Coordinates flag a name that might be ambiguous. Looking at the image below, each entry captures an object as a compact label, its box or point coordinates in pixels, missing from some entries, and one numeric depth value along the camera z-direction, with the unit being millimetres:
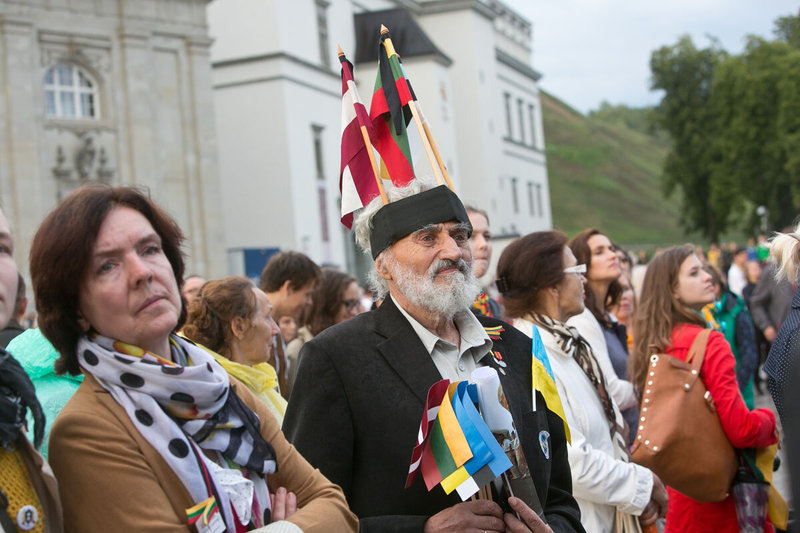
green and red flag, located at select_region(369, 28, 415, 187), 3889
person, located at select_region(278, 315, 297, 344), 7098
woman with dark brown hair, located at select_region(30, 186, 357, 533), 2453
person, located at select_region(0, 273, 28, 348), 4650
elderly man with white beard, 3336
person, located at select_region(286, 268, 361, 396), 7430
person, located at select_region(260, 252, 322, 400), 6926
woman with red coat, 5258
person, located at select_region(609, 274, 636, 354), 8359
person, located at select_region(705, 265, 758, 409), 8978
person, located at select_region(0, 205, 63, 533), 2293
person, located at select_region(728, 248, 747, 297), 17672
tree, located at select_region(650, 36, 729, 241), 57250
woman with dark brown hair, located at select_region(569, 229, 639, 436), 5997
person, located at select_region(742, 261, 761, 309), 15750
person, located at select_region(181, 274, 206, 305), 7923
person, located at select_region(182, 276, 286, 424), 4957
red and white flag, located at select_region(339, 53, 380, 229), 3953
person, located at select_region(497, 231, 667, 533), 4539
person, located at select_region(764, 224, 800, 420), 2840
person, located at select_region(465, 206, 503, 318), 6484
